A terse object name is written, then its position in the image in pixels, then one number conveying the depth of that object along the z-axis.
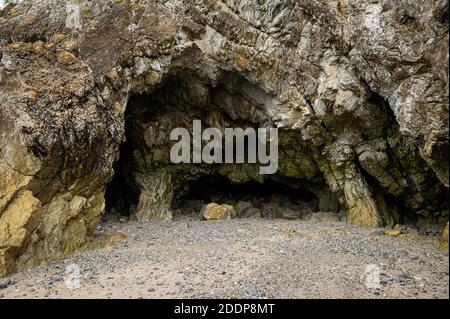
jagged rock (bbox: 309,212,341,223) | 23.08
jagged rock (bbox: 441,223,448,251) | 13.58
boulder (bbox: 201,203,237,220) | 24.14
